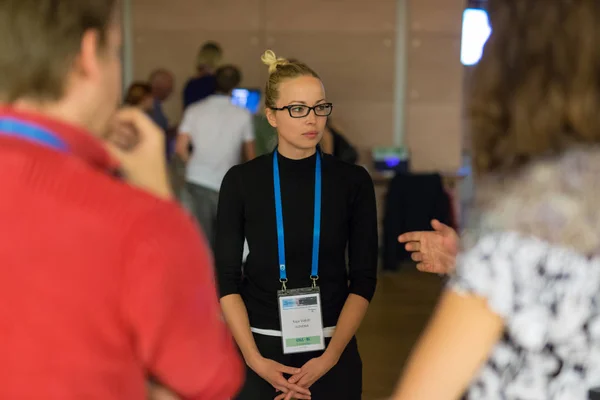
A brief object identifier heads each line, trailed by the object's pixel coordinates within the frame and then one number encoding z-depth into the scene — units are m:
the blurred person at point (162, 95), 6.45
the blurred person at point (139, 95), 6.02
